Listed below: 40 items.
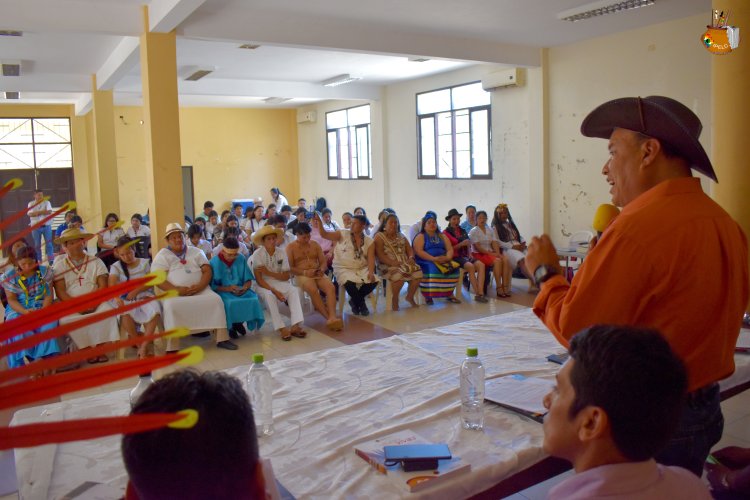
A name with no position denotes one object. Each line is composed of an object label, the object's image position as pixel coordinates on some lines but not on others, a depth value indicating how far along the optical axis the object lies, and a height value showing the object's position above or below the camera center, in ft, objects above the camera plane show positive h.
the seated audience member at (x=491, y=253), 24.61 -2.34
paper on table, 6.49 -2.17
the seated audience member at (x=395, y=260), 22.86 -2.32
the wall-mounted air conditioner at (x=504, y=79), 29.60 +5.55
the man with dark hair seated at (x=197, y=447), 2.84 -1.12
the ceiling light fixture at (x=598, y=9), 20.34 +6.15
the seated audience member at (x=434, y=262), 23.35 -2.48
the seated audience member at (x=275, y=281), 19.38 -2.56
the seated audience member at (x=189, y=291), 17.78 -2.57
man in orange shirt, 4.72 -0.61
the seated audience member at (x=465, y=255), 24.20 -2.35
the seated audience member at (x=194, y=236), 22.03 -1.12
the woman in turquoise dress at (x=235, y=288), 18.78 -2.60
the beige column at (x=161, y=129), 19.69 +2.43
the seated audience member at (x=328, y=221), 29.16 -1.02
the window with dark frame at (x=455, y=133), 33.30 +3.50
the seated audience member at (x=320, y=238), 24.64 -1.57
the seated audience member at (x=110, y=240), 21.18 -1.31
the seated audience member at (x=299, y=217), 28.35 -0.79
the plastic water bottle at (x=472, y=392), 6.23 -2.14
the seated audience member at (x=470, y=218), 27.45 -1.00
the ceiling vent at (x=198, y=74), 30.37 +6.44
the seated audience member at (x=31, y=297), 15.17 -2.30
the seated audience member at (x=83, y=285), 16.39 -2.14
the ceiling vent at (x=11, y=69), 27.66 +6.31
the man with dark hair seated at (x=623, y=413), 3.57 -1.29
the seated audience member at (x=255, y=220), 31.32 -0.90
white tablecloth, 5.32 -2.24
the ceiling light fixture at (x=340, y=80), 35.09 +6.85
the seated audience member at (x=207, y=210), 32.89 -0.34
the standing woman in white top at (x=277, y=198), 44.09 +0.24
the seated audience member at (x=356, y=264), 22.17 -2.34
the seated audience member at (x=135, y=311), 17.51 -2.92
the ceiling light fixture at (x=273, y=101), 47.19 +7.67
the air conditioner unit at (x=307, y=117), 50.83 +6.88
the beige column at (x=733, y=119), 14.16 +1.59
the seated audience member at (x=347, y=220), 27.58 -0.92
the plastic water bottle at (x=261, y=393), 6.25 -2.06
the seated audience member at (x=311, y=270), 20.94 -2.35
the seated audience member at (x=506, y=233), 25.82 -1.63
